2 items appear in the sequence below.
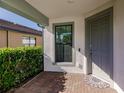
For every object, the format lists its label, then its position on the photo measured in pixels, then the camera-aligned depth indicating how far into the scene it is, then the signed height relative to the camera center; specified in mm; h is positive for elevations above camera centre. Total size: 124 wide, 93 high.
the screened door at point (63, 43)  3790 +123
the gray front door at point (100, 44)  2569 +52
